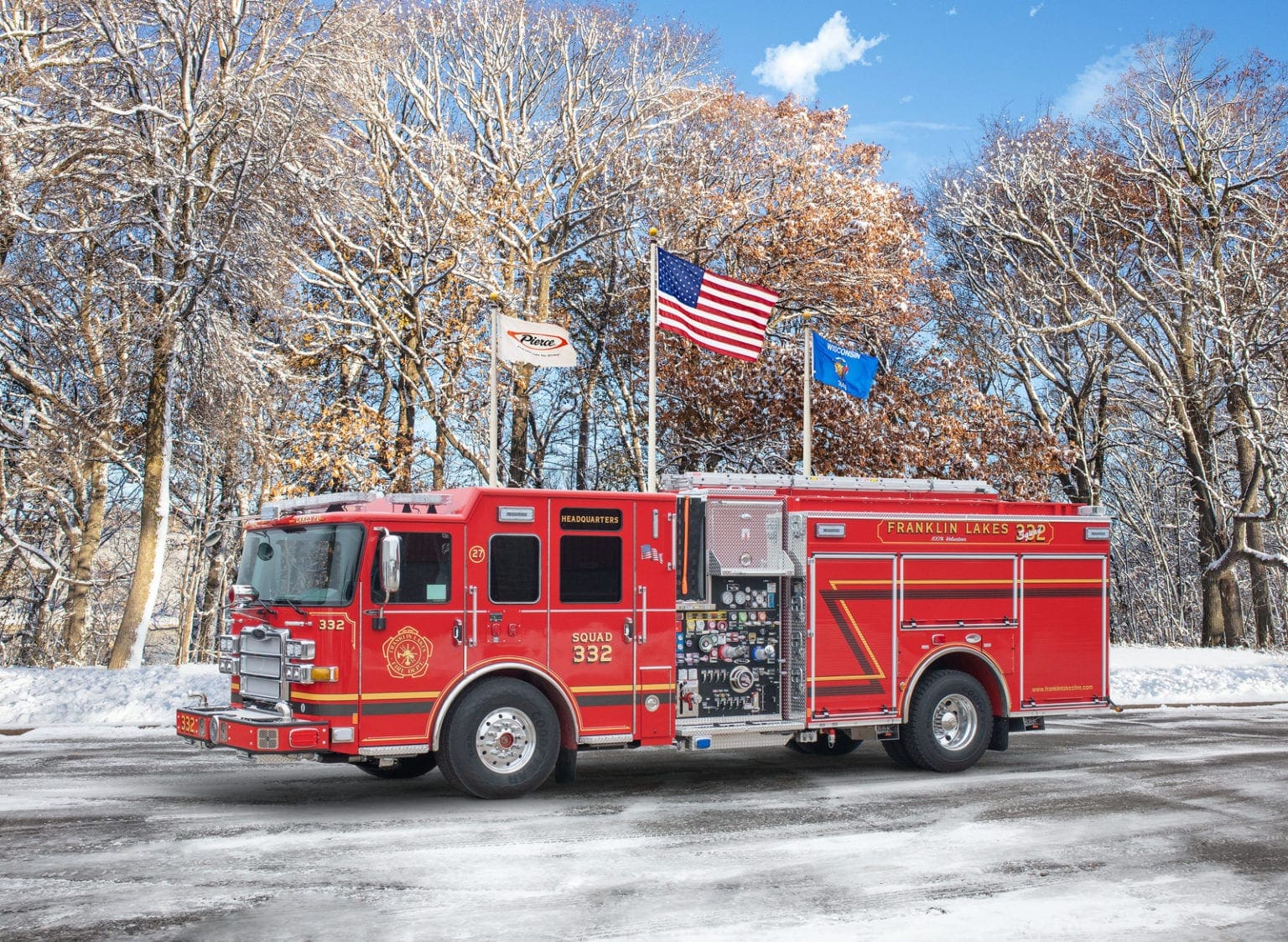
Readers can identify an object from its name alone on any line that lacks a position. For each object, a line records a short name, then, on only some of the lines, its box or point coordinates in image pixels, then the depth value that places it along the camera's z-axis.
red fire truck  10.01
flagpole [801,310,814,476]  18.27
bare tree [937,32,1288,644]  31.34
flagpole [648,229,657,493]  17.47
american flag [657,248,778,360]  19.05
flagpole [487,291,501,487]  16.52
